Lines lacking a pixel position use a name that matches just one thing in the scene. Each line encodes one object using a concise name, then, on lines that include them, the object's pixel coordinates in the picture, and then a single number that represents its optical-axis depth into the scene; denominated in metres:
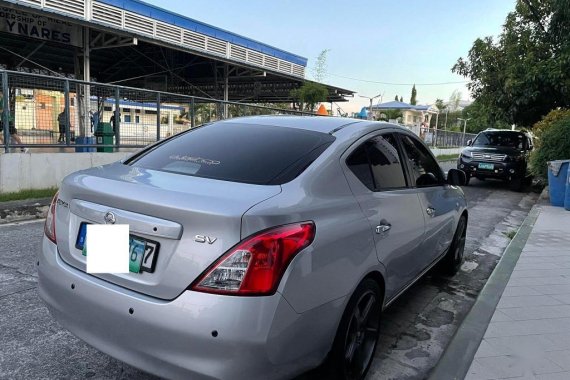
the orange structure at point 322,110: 22.29
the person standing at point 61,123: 8.84
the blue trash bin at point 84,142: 9.27
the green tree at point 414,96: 124.81
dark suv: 12.60
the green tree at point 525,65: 12.40
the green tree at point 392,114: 65.06
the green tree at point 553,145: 10.60
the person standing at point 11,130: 7.84
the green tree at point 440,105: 101.44
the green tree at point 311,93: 24.48
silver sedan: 1.90
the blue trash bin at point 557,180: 9.33
